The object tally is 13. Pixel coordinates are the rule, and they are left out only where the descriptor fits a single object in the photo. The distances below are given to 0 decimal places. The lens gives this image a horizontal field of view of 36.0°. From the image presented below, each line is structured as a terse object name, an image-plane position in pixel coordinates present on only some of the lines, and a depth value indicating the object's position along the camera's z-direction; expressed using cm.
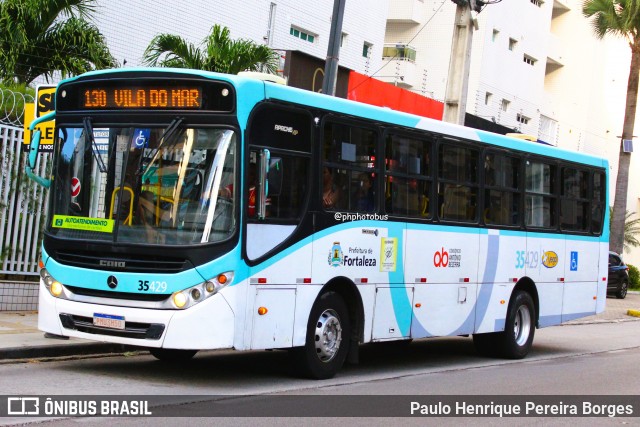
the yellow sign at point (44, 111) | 1286
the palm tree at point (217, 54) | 1833
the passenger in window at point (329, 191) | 1118
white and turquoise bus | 989
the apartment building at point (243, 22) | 2162
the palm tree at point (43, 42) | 1639
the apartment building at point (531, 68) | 4094
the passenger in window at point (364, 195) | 1173
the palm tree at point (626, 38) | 3794
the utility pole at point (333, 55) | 1630
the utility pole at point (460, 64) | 2075
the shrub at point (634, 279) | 4806
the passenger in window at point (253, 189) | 1011
